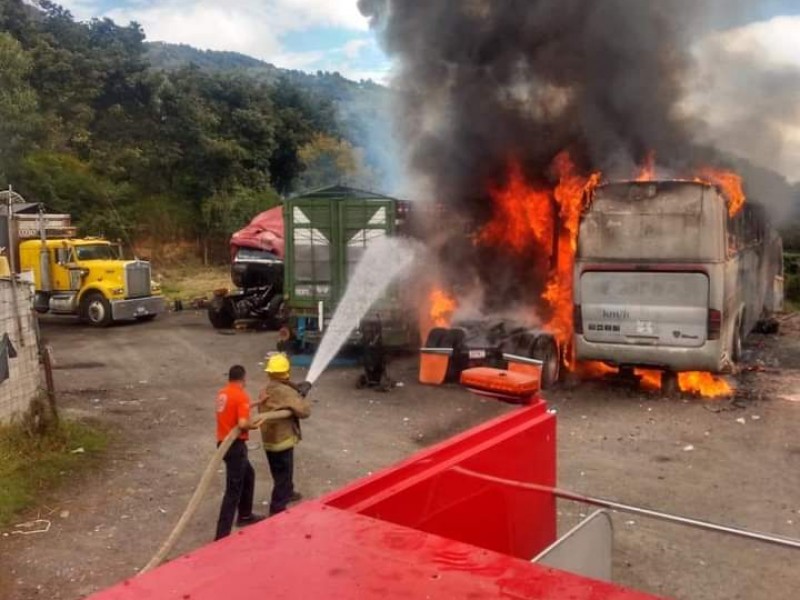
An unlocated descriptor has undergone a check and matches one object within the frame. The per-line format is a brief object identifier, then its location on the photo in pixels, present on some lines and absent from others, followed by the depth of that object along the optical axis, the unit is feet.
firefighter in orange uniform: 20.26
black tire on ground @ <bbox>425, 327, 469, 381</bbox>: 40.19
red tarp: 65.41
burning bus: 34.40
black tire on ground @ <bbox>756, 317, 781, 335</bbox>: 56.95
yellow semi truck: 66.08
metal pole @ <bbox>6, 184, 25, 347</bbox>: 28.63
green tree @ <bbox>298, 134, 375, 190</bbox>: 131.75
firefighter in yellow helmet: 21.17
